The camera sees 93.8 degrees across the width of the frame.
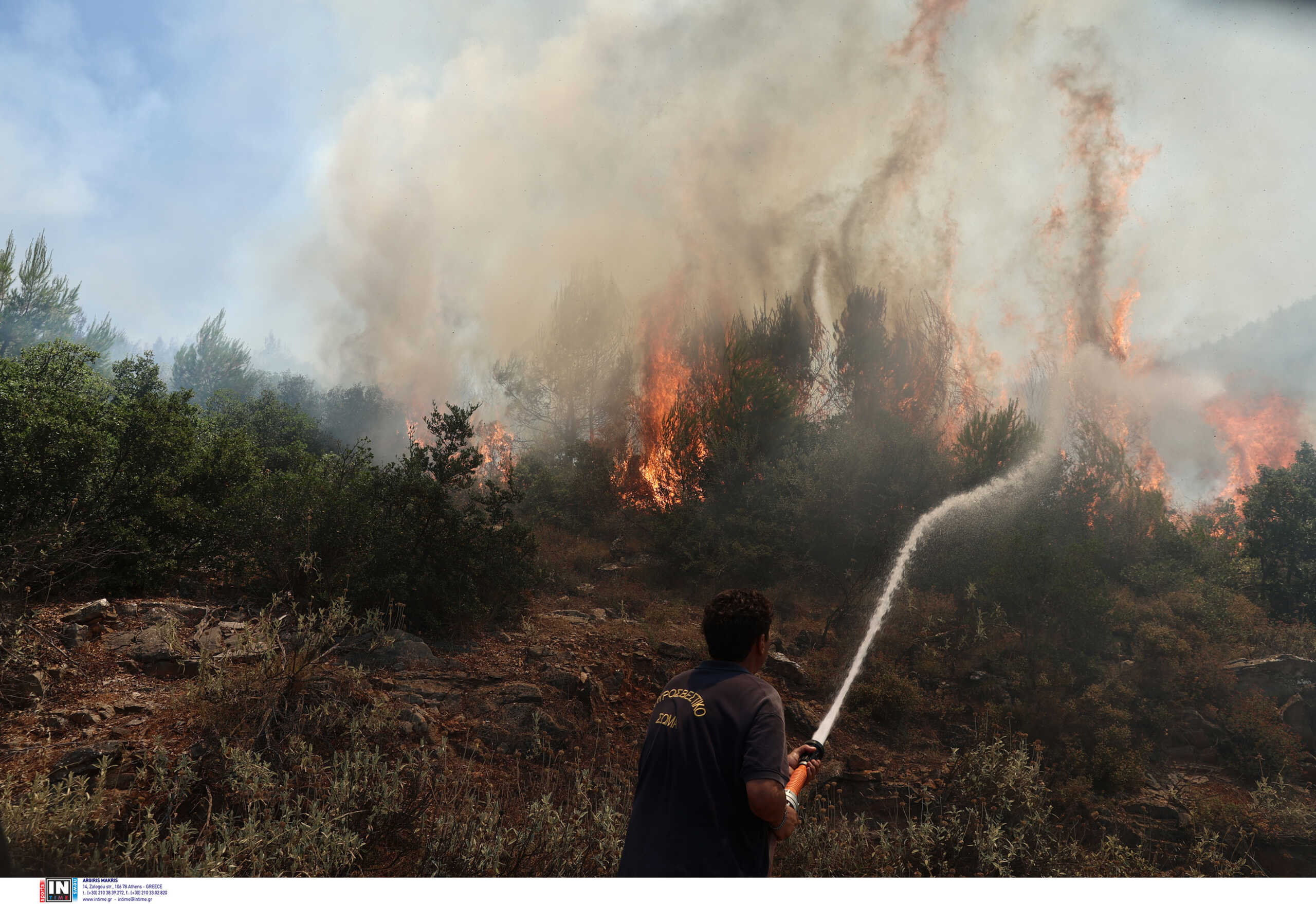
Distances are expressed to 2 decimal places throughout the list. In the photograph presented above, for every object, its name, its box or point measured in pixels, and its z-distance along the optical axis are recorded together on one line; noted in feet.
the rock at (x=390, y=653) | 22.70
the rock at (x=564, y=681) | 24.49
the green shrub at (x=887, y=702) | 29.27
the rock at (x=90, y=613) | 21.11
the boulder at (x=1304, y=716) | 29.89
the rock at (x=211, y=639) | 20.79
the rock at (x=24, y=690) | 17.07
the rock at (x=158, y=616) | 22.40
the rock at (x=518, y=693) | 22.40
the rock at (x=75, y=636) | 19.65
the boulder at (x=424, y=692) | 21.35
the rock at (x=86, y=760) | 14.51
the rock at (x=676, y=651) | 30.25
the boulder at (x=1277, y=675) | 31.71
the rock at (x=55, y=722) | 16.39
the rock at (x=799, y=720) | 26.89
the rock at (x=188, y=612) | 23.39
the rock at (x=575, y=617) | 31.94
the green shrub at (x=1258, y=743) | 27.84
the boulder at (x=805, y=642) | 35.65
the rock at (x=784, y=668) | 31.14
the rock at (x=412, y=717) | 19.56
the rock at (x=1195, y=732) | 29.86
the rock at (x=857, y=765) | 25.11
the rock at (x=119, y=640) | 20.40
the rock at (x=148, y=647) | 20.22
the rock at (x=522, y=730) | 20.51
